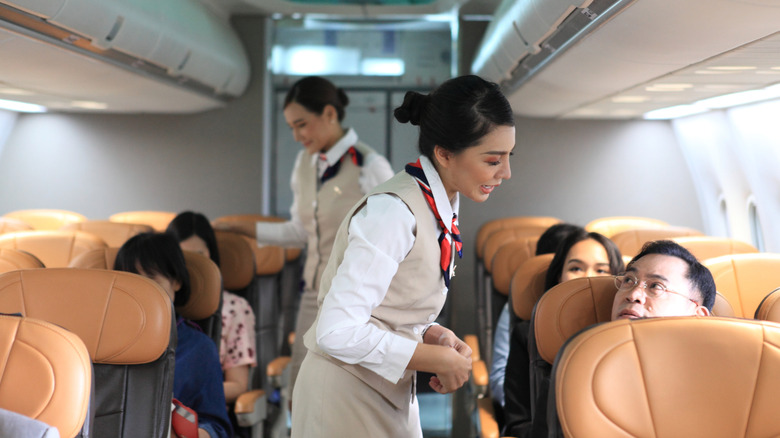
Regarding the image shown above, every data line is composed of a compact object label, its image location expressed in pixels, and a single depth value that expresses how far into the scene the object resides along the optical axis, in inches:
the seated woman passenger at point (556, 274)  117.8
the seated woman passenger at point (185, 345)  112.0
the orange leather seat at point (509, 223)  251.4
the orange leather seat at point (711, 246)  136.2
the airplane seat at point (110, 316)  90.5
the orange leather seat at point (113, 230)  200.5
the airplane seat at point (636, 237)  166.7
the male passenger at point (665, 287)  86.4
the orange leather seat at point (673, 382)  63.2
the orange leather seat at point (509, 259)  159.9
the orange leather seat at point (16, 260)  123.0
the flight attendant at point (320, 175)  142.9
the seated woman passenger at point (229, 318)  144.3
